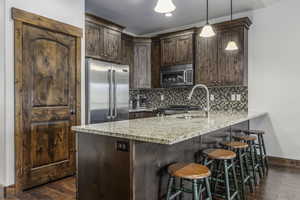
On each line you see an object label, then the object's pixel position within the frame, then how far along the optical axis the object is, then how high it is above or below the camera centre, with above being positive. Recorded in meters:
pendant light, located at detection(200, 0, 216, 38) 2.67 +0.86
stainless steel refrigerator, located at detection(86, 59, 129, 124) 3.46 +0.13
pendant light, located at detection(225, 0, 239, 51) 3.29 +0.82
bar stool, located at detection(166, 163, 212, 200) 1.57 -0.57
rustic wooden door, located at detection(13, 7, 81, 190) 2.65 -0.01
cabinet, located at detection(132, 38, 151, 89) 5.12 +0.87
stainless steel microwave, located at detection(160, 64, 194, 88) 4.51 +0.51
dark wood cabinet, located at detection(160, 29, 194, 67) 4.55 +1.13
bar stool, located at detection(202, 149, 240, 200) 2.08 -0.79
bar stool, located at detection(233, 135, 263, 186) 2.93 -0.77
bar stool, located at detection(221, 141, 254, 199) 2.44 -0.76
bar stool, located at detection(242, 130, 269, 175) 3.35 -0.89
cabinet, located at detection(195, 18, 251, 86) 3.90 +0.81
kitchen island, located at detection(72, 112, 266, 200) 1.58 -0.49
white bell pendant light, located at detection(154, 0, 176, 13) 1.95 +0.86
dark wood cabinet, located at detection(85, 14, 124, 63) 3.77 +1.14
